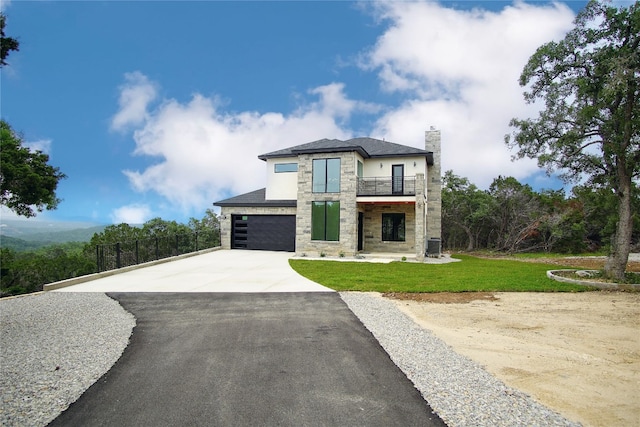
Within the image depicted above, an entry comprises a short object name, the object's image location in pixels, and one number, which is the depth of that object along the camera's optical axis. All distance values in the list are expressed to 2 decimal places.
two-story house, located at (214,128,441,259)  18.75
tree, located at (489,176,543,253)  24.31
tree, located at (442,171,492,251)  24.98
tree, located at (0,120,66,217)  15.10
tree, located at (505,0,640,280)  10.74
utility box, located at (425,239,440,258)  19.66
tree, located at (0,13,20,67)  6.05
